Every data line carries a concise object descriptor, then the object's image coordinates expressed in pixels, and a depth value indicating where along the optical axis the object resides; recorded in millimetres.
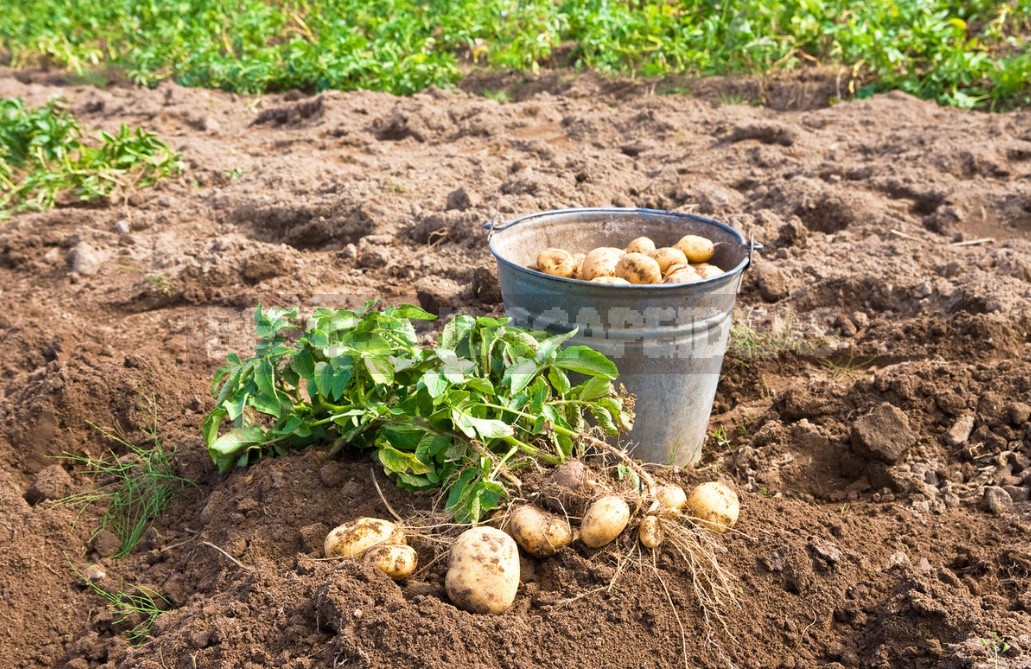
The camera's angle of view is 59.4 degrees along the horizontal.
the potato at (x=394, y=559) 2070
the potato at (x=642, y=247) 2840
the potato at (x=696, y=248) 2865
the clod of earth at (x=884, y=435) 2727
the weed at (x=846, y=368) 3349
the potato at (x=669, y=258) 2770
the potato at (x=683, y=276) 2605
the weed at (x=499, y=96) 6957
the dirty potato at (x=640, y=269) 2588
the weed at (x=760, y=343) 3463
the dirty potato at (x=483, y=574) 2000
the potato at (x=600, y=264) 2672
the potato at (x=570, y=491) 2189
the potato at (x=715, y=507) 2264
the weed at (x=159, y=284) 3986
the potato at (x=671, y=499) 2211
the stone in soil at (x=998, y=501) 2476
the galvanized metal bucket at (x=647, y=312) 2502
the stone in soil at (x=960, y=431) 2795
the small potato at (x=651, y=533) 2123
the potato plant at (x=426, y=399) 2256
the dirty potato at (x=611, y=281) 2494
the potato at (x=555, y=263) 2752
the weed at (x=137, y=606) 2229
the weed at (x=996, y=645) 1910
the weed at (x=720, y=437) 3088
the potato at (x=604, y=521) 2094
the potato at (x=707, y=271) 2688
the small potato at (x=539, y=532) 2123
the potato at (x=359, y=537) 2133
